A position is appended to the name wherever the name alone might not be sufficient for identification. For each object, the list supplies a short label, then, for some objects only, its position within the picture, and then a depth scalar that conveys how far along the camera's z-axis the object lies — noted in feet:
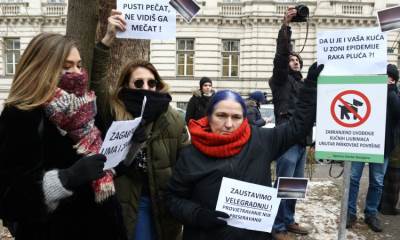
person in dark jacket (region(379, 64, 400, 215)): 18.61
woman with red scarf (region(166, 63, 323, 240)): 8.00
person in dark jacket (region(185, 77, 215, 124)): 25.26
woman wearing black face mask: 8.52
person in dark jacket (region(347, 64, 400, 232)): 16.14
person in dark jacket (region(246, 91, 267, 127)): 20.44
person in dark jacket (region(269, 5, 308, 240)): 14.39
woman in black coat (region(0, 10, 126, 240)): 6.20
